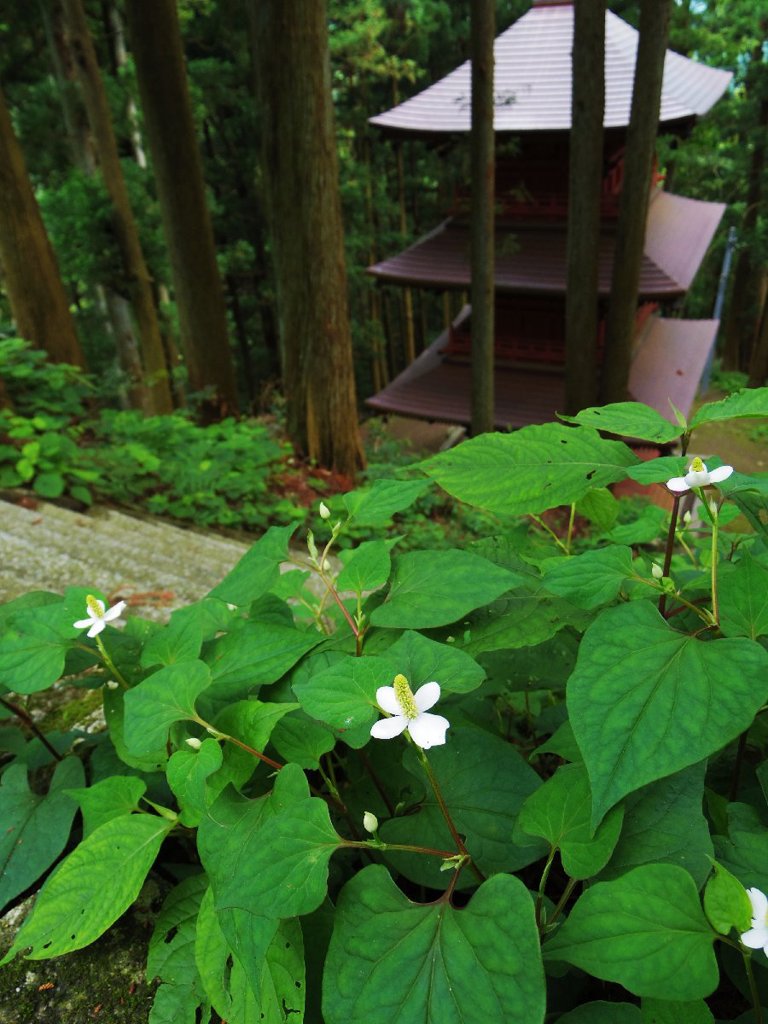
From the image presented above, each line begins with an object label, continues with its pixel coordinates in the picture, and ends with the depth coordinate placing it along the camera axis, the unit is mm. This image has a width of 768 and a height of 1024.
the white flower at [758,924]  477
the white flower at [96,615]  848
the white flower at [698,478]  648
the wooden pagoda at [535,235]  8664
